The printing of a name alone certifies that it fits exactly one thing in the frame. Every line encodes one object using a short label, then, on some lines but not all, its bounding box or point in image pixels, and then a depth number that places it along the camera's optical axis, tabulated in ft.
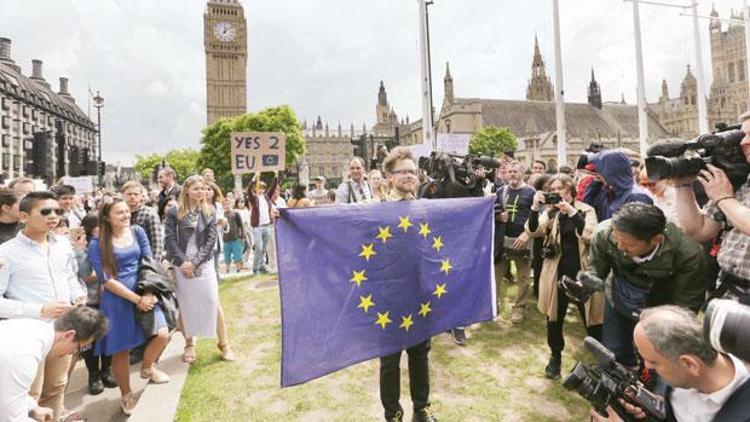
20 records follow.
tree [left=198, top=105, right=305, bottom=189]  185.78
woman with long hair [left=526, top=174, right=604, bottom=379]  13.43
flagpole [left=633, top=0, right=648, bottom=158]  49.67
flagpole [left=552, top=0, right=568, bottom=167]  46.88
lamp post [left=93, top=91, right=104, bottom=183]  65.72
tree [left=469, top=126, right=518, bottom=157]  213.46
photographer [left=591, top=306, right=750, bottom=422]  5.43
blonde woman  15.85
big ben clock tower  301.63
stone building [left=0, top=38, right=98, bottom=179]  180.04
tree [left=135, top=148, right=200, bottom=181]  292.40
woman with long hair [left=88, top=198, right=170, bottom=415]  12.91
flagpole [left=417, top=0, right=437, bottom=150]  39.91
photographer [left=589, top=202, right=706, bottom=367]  8.55
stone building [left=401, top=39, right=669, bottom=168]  243.81
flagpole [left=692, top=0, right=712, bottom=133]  54.72
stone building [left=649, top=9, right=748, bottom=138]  273.54
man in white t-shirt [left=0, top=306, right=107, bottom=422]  7.45
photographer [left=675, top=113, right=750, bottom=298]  7.57
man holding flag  9.65
